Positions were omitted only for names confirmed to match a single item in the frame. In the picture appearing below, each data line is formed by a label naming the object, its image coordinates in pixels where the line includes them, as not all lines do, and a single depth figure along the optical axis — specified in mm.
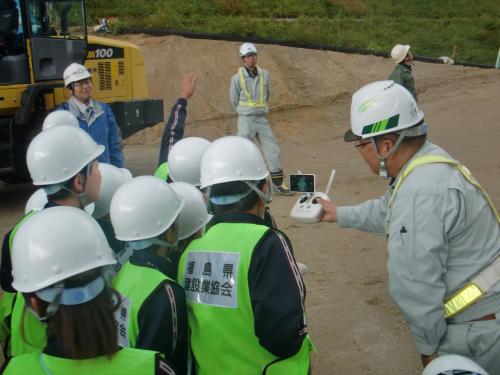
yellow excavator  8898
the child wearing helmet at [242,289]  2441
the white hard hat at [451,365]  2201
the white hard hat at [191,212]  3318
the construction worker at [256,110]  9539
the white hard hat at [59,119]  5354
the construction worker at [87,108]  6582
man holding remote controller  2504
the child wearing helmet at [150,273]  2416
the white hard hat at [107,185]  3607
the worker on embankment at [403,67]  9703
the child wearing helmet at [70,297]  1819
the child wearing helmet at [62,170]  3211
